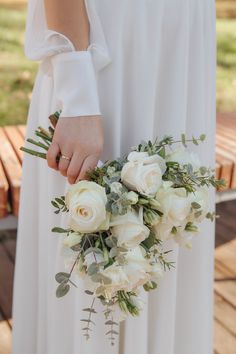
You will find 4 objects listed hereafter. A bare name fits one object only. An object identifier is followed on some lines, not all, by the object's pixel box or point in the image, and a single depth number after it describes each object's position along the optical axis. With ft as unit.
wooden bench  7.19
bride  3.96
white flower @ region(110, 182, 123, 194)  3.56
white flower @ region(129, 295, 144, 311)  3.71
